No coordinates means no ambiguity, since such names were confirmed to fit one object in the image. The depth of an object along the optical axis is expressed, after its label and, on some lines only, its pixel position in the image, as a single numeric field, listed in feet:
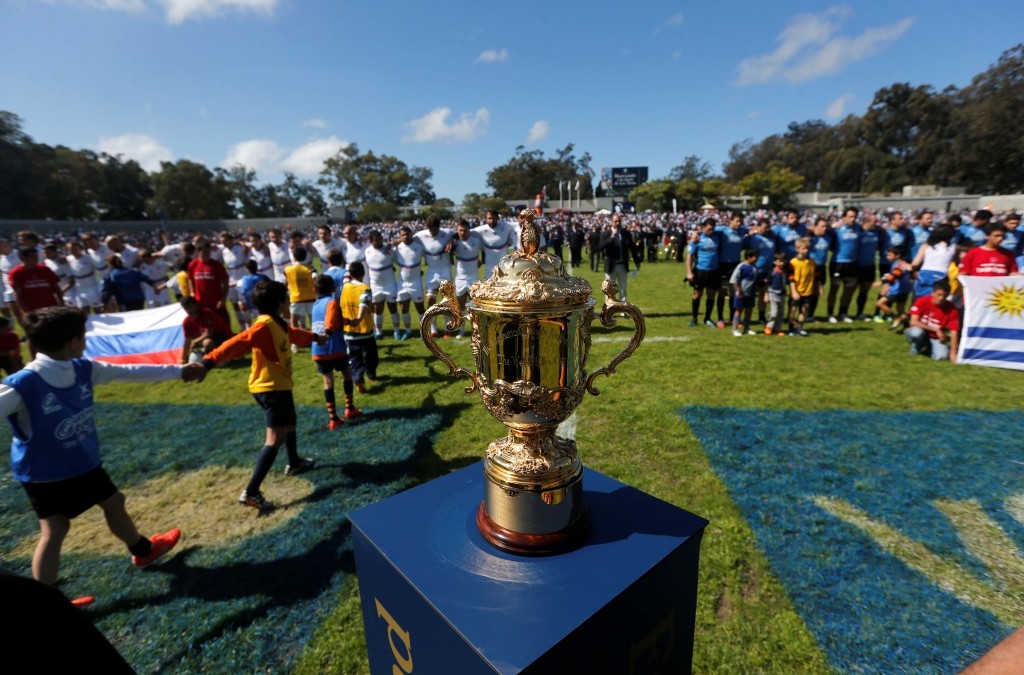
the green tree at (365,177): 298.15
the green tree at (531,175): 313.53
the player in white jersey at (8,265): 35.58
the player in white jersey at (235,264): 34.70
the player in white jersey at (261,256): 39.47
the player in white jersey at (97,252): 37.47
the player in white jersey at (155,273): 34.62
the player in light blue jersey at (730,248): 31.04
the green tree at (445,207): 223.84
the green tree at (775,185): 212.84
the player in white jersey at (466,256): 31.30
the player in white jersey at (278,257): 39.55
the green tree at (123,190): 195.93
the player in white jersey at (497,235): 31.81
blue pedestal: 4.10
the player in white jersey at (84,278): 38.22
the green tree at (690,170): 340.18
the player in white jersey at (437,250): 31.73
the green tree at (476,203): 228.22
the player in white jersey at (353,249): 34.19
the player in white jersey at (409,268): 31.54
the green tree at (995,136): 163.22
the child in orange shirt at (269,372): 12.65
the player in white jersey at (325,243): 34.33
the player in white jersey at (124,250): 34.81
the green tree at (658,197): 205.36
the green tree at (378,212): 234.99
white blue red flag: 22.80
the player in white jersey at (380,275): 31.07
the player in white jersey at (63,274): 36.86
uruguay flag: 22.45
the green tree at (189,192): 205.98
